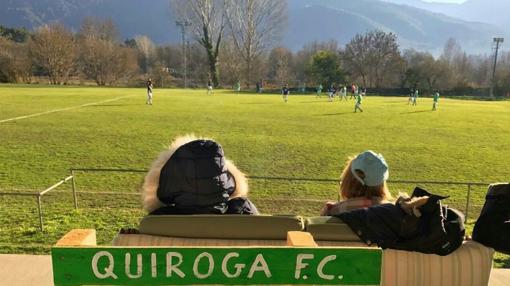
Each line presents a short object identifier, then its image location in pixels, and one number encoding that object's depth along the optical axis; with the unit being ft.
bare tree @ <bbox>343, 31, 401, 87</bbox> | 251.80
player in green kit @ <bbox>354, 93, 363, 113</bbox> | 99.98
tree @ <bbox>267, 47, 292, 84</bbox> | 276.49
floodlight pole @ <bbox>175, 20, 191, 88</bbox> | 235.81
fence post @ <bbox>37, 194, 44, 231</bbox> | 21.90
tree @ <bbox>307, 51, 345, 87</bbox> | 231.30
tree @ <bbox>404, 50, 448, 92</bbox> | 239.30
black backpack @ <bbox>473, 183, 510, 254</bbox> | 8.95
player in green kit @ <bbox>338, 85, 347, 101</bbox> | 154.92
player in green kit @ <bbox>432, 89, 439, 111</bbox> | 115.37
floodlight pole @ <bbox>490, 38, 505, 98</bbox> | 230.48
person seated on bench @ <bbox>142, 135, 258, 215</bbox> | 9.20
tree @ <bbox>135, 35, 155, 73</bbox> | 334.65
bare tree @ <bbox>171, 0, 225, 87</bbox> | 239.91
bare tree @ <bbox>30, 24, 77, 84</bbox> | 222.69
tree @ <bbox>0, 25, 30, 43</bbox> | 298.15
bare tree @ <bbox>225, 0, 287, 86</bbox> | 258.16
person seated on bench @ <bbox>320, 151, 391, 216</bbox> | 10.82
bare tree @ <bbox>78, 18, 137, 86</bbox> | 236.22
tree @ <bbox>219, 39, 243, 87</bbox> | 252.83
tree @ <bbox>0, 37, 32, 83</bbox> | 205.98
